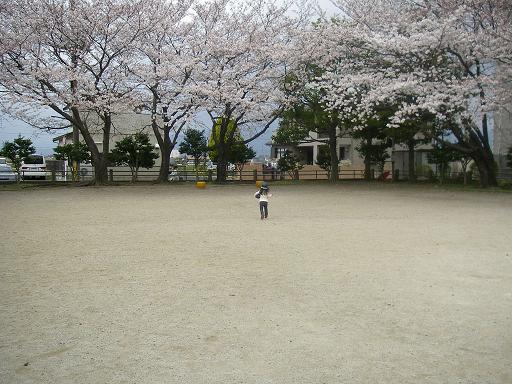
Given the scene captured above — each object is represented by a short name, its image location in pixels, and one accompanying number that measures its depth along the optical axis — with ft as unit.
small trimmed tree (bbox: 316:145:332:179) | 103.91
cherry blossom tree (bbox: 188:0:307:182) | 74.02
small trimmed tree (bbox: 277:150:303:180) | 101.09
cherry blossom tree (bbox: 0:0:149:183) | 64.49
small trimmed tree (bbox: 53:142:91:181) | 83.41
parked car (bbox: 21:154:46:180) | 82.50
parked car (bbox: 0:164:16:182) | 81.15
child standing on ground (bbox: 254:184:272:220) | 34.01
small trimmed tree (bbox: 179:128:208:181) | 98.68
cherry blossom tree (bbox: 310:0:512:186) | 52.47
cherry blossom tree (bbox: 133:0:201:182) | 72.13
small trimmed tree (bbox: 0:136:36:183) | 80.02
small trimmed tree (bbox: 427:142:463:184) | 78.28
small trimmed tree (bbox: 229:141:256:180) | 98.83
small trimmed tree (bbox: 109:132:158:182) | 83.71
